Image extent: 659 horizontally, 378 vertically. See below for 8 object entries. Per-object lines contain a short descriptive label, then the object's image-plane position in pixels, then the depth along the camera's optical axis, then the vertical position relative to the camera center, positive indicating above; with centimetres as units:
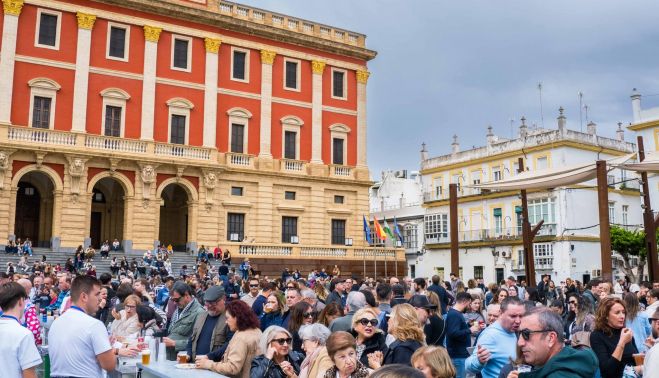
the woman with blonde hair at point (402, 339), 542 -71
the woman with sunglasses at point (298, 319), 695 -67
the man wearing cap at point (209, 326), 723 -80
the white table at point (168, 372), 588 -112
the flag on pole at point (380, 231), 3280 +157
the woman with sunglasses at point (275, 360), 547 -90
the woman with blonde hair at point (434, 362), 409 -68
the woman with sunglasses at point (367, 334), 563 -68
